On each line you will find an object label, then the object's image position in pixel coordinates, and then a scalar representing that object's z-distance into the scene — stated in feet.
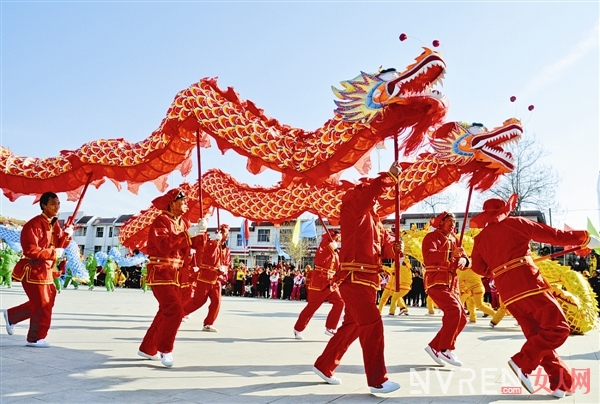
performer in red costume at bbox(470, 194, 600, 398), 11.73
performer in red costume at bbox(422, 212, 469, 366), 15.61
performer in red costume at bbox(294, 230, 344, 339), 21.84
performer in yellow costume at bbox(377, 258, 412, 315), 35.47
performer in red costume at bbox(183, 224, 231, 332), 23.95
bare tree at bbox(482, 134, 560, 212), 65.87
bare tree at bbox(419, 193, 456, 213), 83.25
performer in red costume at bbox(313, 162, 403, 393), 12.05
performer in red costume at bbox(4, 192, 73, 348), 16.88
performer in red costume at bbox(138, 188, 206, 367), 14.96
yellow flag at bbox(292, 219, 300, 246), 56.70
